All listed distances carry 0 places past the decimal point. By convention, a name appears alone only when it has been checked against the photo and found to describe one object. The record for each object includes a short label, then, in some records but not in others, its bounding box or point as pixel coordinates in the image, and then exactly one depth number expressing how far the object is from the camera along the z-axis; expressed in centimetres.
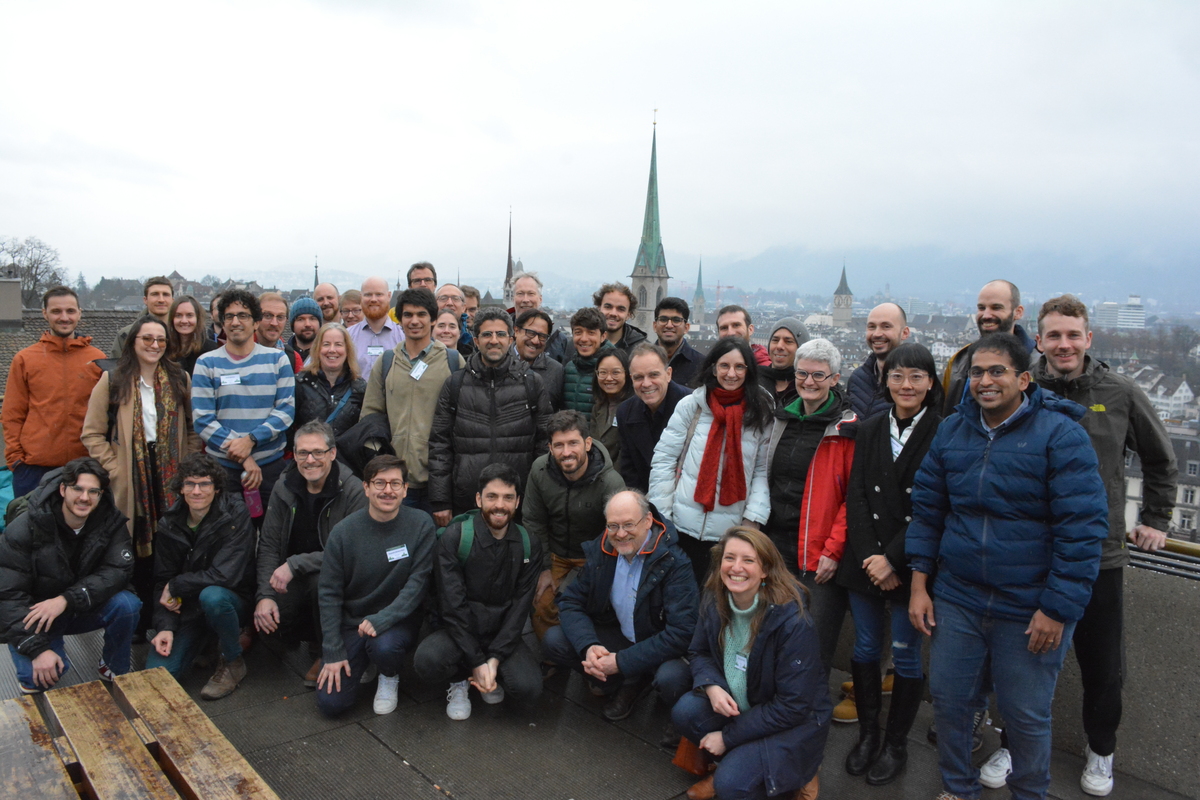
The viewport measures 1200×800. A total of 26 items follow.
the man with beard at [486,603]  416
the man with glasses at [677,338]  578
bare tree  5709
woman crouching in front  332
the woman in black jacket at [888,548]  355
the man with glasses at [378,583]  422
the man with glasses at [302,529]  450
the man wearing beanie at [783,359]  437
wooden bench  274
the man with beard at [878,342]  417
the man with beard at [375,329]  614
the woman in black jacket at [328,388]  543
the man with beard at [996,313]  404
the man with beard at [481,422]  489
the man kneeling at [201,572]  440
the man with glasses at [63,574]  407
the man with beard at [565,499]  445
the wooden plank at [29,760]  268
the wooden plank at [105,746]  274
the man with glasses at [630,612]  396
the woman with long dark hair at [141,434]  494
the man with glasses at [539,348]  536
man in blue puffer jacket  291
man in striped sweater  506
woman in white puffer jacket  416
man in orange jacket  519
